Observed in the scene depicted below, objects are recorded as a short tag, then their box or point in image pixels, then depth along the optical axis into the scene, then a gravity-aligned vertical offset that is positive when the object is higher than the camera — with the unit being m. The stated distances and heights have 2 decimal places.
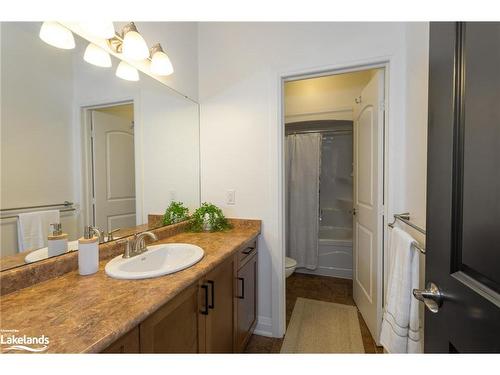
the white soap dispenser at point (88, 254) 0.95 -0.31
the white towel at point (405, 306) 1.10 -0.63
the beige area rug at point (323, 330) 1.67 -1.22
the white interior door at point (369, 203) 1.66 -0.20
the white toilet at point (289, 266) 2.26 -0.89
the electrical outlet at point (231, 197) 1.89 -0.14
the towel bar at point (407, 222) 1.09 -0.25
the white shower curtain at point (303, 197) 3.09 -0.24
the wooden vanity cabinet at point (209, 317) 0.74 -0.60
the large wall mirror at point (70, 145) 0.88 +0.17
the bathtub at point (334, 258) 2.96 -1.04
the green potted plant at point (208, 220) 1.80 -0.32
